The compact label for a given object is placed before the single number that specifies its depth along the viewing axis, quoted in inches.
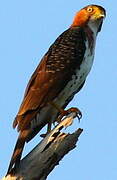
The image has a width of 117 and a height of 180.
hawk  537.6
